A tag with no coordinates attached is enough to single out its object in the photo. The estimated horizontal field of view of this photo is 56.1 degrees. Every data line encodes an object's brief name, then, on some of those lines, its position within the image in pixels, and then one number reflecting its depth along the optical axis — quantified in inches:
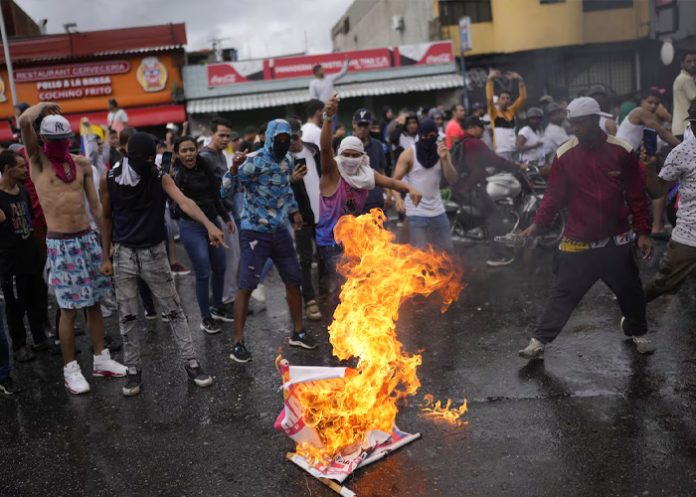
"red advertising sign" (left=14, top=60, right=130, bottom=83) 970.1
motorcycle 369.1
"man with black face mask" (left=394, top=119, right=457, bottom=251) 289.4
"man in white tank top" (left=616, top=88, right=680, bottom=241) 341.1
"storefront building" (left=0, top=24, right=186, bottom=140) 965.8
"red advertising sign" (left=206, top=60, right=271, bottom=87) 975.0
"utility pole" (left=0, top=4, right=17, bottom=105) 661.4
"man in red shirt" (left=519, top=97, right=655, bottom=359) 200.4
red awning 947.3
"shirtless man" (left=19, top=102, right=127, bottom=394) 212.4
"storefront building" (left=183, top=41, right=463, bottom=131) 971.9
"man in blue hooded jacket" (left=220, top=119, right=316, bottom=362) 229.6
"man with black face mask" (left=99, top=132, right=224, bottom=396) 207.2
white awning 960.9
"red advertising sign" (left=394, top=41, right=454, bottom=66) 994.1
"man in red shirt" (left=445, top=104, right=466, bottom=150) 457.4
